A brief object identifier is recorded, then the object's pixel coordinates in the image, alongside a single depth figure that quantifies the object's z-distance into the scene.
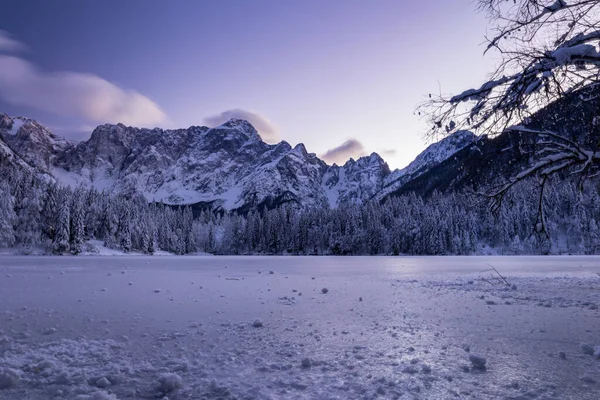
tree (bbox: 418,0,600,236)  4.82
